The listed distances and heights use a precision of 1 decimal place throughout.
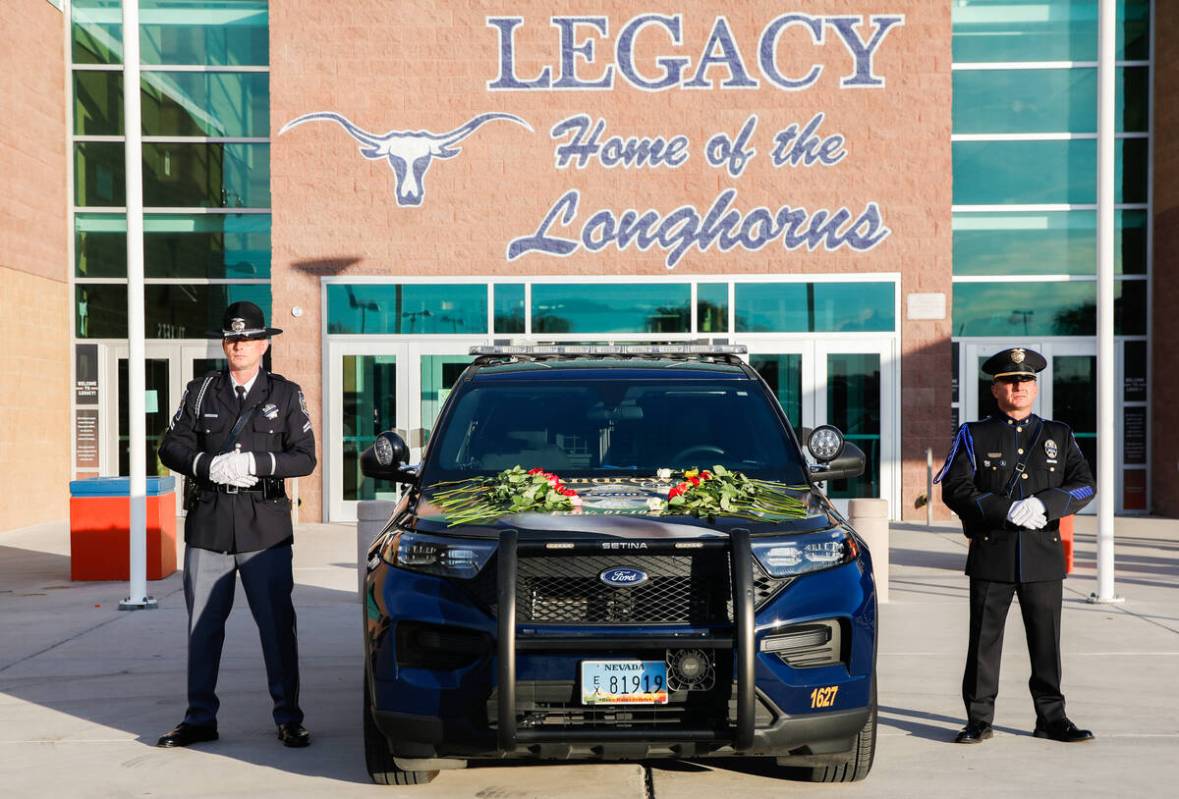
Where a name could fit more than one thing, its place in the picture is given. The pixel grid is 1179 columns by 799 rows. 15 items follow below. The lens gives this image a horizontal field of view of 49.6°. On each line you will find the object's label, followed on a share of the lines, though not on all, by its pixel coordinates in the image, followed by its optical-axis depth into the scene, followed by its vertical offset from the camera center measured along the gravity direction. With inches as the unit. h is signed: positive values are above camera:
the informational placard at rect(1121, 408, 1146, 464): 743.7 -32.4
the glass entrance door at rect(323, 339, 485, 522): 708.7 -5.7
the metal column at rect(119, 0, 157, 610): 422.3 +37.1
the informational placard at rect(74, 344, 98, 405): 765.3 +3.9
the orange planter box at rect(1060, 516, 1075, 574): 426.4 -51.4
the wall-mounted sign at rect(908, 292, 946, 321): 705.6 +42.1
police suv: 180.4 -35.6
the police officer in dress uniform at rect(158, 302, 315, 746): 241.0 -24.7
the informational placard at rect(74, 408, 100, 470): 765.3 -33.3
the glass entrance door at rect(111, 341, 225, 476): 757.3 +2.0
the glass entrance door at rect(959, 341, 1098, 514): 732.7 -4.0
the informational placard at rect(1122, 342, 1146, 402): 746.2 +4.4
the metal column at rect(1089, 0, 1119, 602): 414.3 +29.2
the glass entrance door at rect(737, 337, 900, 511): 709.3 -4.3
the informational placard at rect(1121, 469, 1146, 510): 742.5 -63.8
